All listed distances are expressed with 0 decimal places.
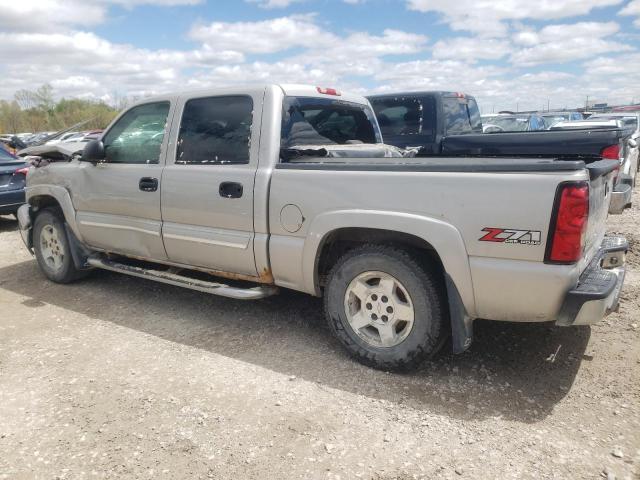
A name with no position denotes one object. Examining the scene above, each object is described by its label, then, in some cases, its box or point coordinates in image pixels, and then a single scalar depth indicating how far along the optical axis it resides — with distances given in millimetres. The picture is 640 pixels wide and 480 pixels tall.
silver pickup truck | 2703
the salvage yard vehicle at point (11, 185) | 8438
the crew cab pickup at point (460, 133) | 5445
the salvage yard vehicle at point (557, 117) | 17125
